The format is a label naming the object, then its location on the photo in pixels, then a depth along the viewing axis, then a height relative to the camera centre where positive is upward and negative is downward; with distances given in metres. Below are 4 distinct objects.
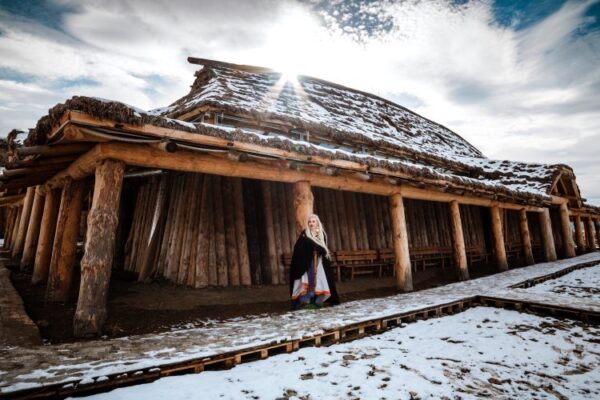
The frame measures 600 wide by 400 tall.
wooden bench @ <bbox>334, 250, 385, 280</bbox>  7.94 -0.34
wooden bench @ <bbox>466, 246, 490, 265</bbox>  11.45 -0.33
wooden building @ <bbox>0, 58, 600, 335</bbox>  3.80 +1.41
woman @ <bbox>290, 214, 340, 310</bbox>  4.63 -0.31
